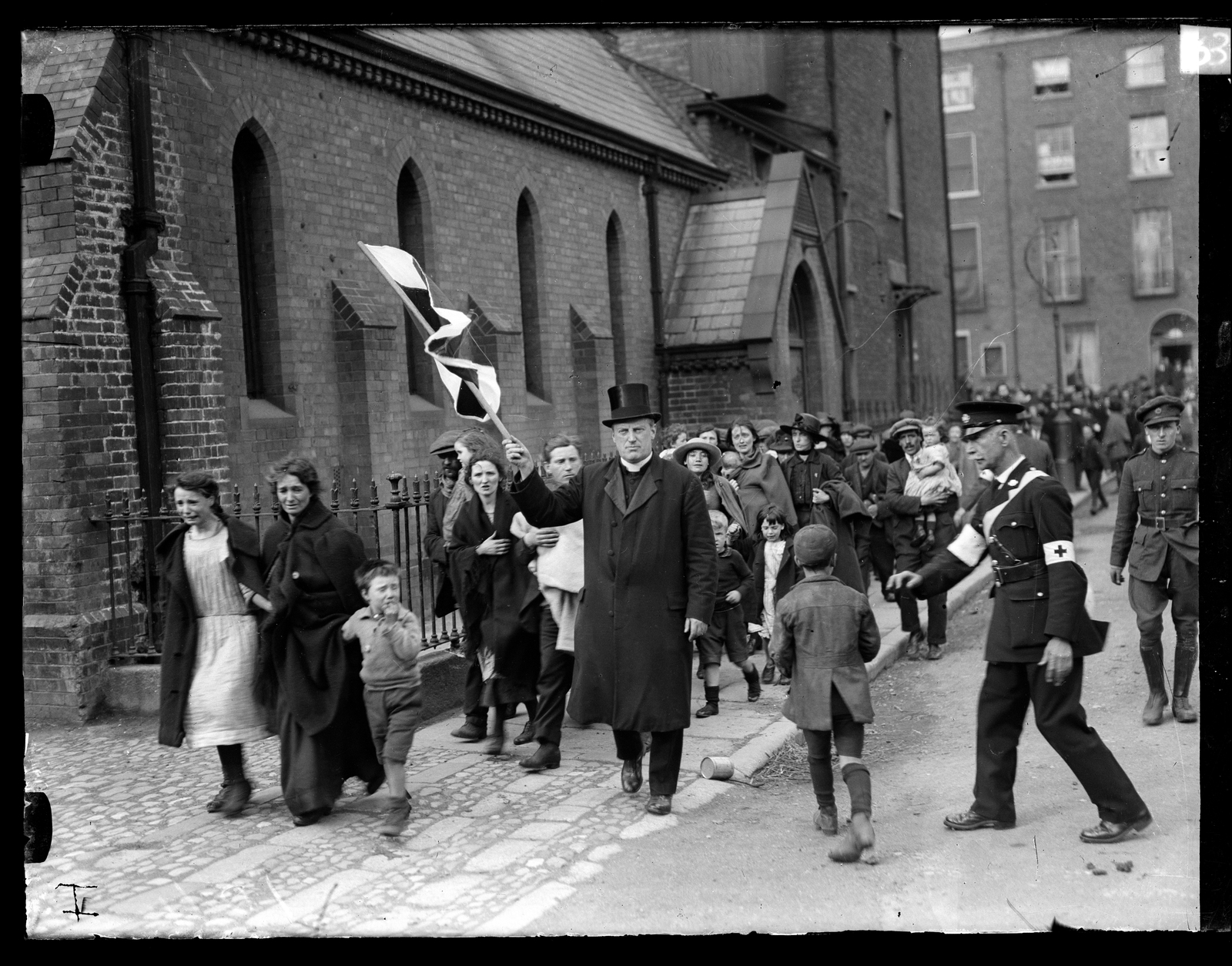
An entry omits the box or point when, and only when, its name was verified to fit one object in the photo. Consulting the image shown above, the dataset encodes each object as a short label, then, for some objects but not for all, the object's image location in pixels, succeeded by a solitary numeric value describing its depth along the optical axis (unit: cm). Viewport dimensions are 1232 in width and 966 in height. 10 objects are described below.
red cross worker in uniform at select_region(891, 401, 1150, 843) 549
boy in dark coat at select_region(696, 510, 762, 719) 827
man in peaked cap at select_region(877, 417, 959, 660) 1021
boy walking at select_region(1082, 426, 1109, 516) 2031
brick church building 884
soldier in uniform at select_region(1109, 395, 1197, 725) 761
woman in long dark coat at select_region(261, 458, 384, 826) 610
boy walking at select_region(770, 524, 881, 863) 564
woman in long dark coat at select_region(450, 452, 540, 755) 730
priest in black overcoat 621
